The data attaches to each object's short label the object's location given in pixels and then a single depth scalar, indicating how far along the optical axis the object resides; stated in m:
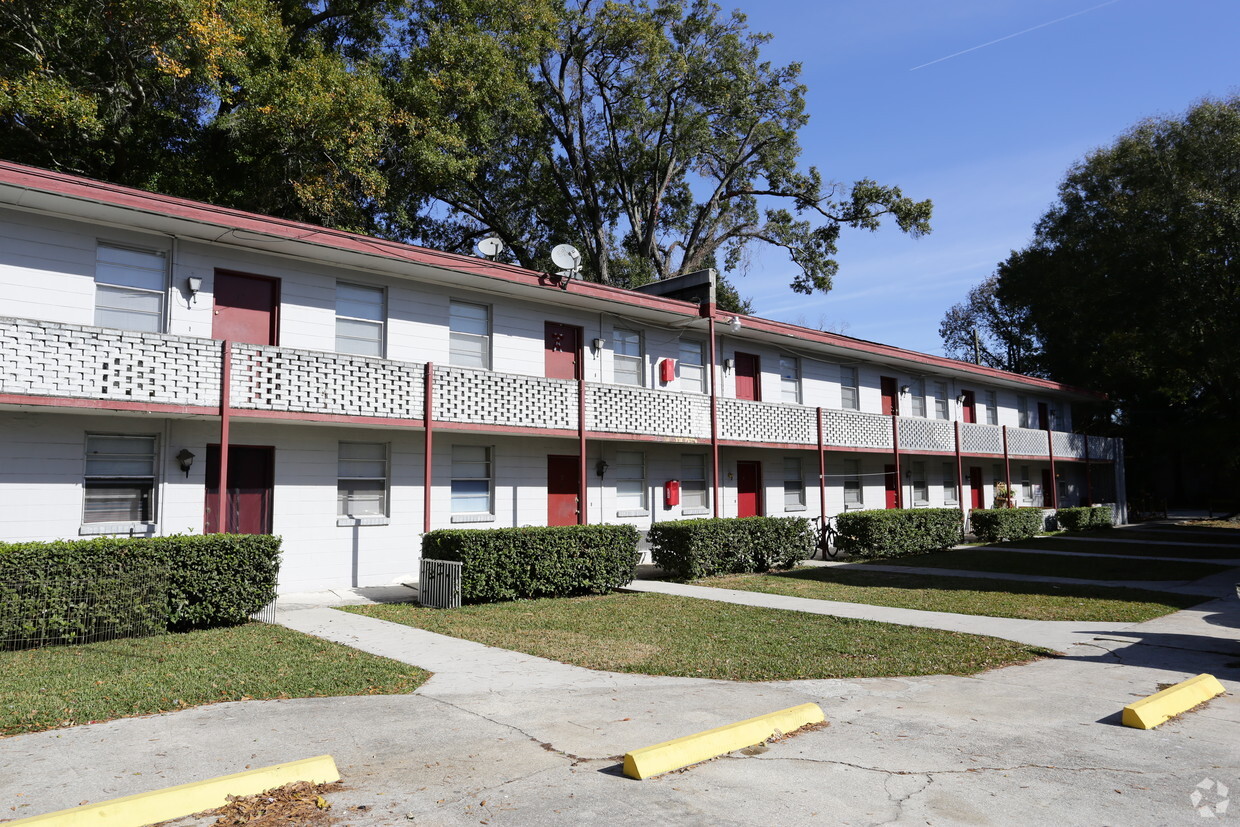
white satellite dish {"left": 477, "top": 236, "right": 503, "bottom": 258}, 17.09
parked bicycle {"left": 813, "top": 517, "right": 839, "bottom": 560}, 21.91
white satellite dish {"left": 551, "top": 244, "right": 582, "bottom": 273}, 17.08
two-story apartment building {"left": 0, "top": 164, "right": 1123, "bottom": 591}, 12.06
